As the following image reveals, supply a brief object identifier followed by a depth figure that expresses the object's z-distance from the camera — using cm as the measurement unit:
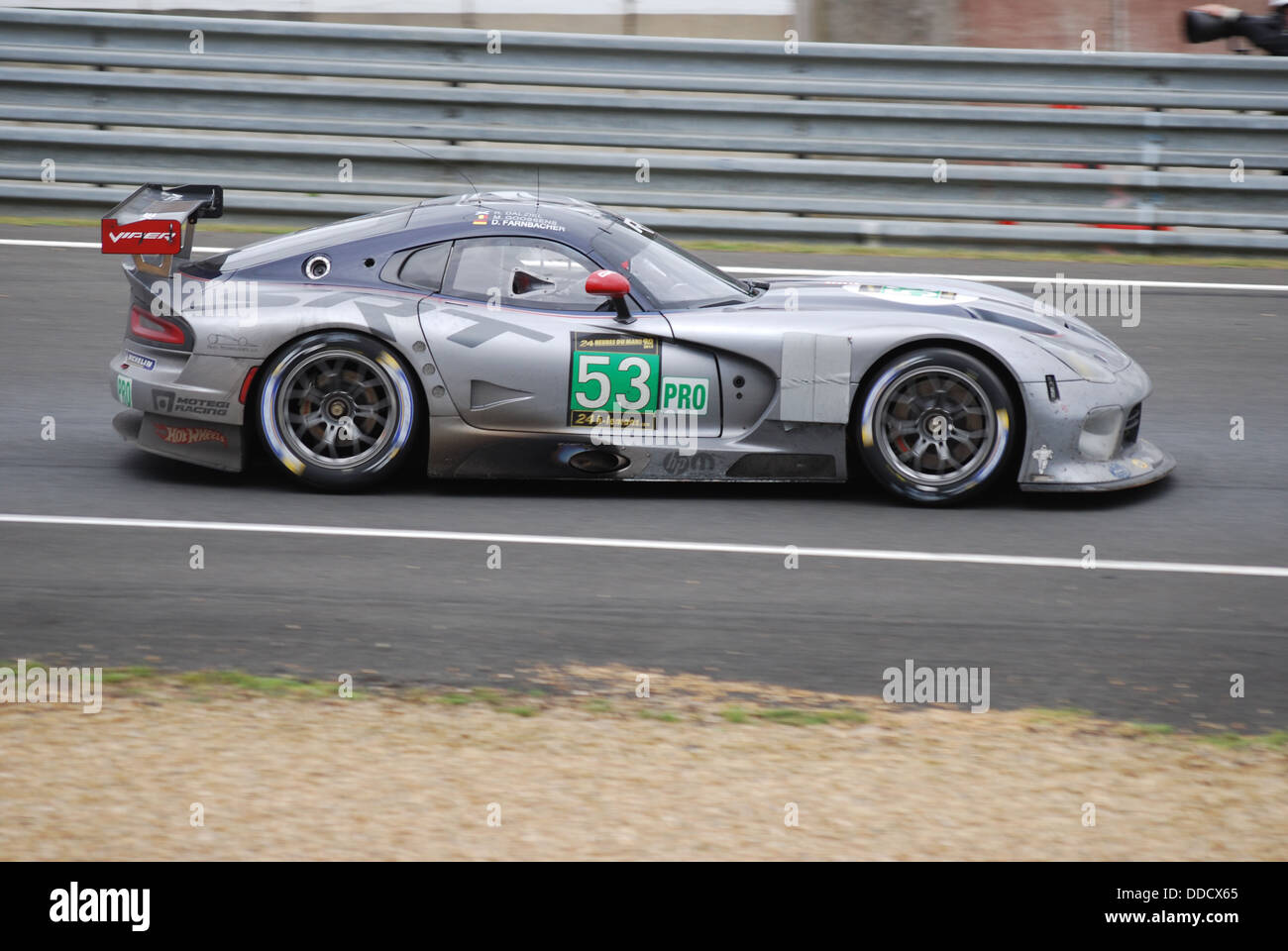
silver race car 660
